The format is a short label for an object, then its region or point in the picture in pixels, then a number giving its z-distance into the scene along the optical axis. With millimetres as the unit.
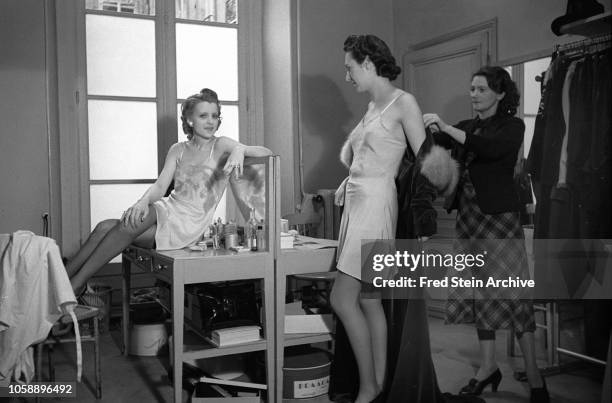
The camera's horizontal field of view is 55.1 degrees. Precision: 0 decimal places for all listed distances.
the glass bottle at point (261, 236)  2752
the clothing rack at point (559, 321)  2884
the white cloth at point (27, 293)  2473
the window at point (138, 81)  4414
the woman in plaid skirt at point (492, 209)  2635
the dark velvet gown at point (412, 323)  2416
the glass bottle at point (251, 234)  2773
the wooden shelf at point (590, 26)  2820
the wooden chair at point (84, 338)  2613
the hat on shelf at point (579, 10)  2914
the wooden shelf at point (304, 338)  2777
